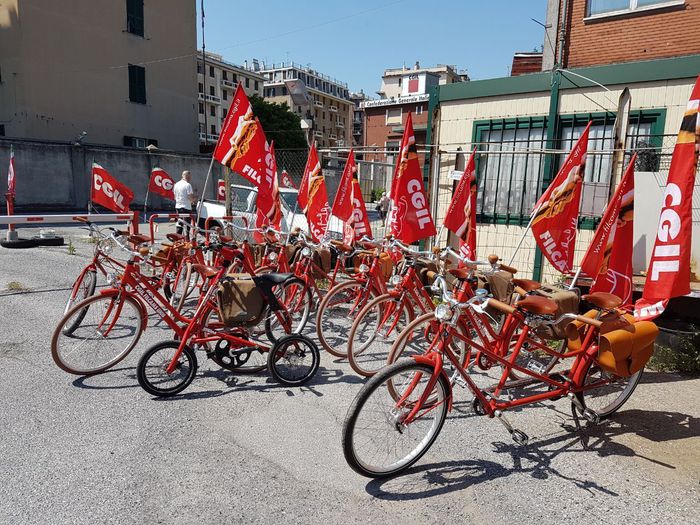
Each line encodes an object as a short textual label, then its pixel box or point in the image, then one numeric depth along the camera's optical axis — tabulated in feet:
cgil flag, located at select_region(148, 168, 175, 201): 39.24
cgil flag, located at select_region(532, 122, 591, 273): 17.51
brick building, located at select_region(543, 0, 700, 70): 24.97
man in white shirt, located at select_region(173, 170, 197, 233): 34.65
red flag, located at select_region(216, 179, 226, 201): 45.18
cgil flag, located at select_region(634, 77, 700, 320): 11.83
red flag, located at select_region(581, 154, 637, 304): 15.39
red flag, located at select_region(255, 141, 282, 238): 22.98
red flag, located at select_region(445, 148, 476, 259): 19.74
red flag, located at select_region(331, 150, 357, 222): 21.94
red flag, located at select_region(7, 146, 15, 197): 41.74
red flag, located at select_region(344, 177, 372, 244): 21.97
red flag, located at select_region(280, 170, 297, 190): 42.06
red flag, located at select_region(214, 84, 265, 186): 22.36
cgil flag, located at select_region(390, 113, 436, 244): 19.89
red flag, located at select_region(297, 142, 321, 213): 24.97
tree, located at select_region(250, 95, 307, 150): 139.54
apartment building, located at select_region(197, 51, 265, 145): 206.39
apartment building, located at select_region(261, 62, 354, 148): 266.77
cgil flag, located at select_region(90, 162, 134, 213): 27.78
